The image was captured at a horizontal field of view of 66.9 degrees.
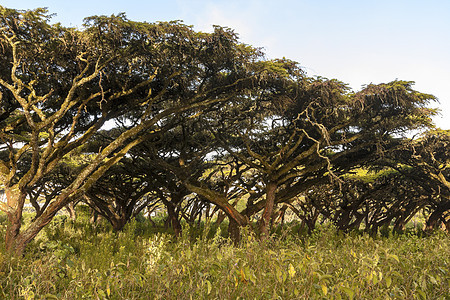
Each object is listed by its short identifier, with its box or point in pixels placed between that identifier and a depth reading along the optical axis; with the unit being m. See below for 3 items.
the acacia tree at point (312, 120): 11.78
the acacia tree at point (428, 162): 14.17
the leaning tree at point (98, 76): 9.58
